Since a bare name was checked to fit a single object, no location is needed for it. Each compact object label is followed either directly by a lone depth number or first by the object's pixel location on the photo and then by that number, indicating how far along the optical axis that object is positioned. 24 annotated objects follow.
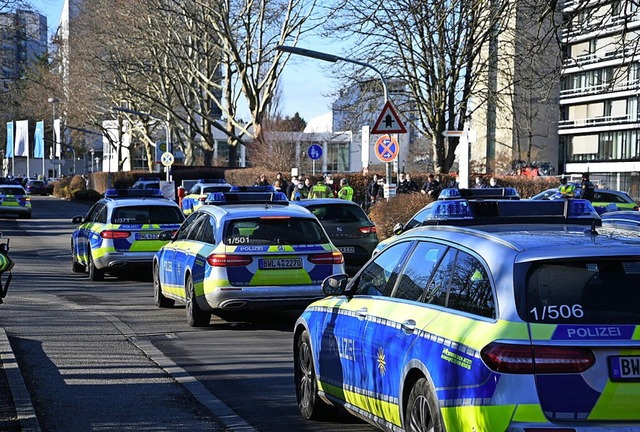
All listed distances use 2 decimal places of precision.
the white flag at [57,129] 75.19
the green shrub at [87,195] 68.88
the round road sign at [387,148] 23.08
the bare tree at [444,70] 37.91
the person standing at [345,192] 30.16
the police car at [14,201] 48.34
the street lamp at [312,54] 29.61
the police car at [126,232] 19.41
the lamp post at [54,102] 78.19
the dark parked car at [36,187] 90.81
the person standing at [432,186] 30.22
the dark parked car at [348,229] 20.28
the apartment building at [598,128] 83.88
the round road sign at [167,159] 44.52
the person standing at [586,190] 29.53
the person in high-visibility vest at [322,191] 28.82
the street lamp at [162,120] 46.63
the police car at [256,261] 12.77
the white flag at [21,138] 69.50
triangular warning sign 22.03
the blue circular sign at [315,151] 36.20
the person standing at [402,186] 32.50
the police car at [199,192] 34.16
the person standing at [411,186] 34.09
